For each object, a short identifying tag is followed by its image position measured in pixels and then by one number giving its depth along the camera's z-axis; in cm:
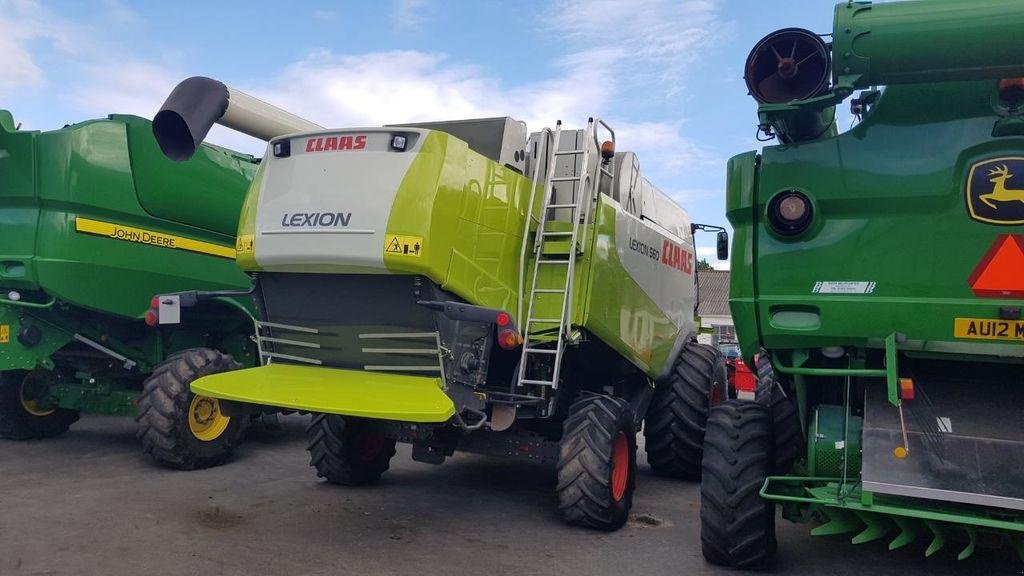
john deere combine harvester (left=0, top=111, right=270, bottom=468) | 705
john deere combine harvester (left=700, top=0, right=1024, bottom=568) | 358
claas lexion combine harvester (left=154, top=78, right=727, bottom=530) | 488
